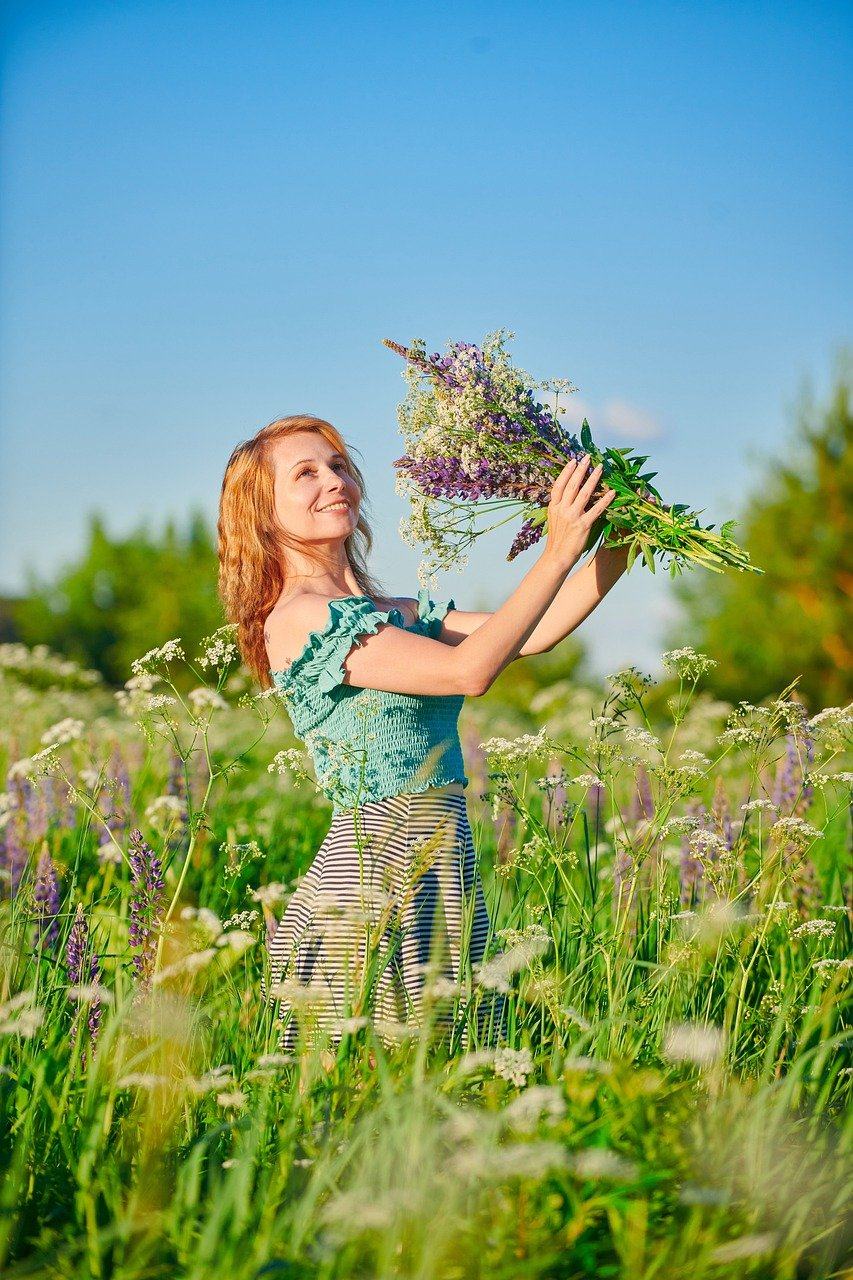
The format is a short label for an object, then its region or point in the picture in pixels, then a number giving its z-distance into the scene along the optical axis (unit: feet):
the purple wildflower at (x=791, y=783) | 12.69
